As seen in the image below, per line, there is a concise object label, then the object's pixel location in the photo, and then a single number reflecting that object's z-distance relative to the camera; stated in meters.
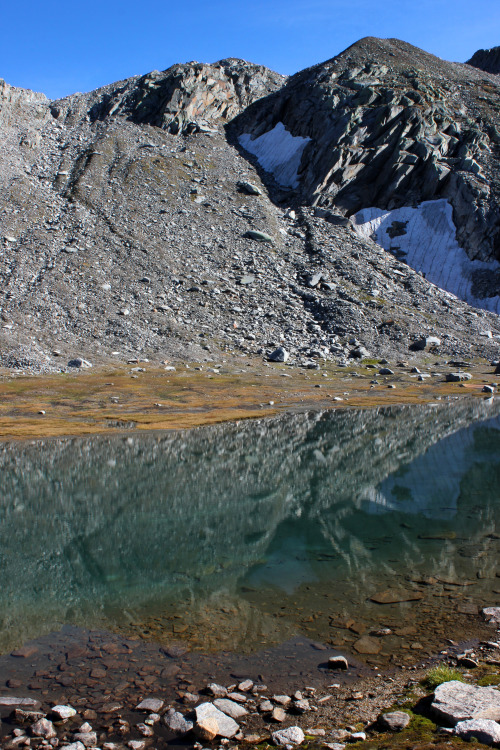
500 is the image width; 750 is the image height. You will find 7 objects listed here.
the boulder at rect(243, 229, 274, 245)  76.38
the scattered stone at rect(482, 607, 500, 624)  10.49
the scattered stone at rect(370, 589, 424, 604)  11.85
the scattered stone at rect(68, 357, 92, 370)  50.88
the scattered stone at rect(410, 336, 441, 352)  62.94
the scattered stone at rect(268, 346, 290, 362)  57.91
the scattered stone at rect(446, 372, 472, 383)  53.91
